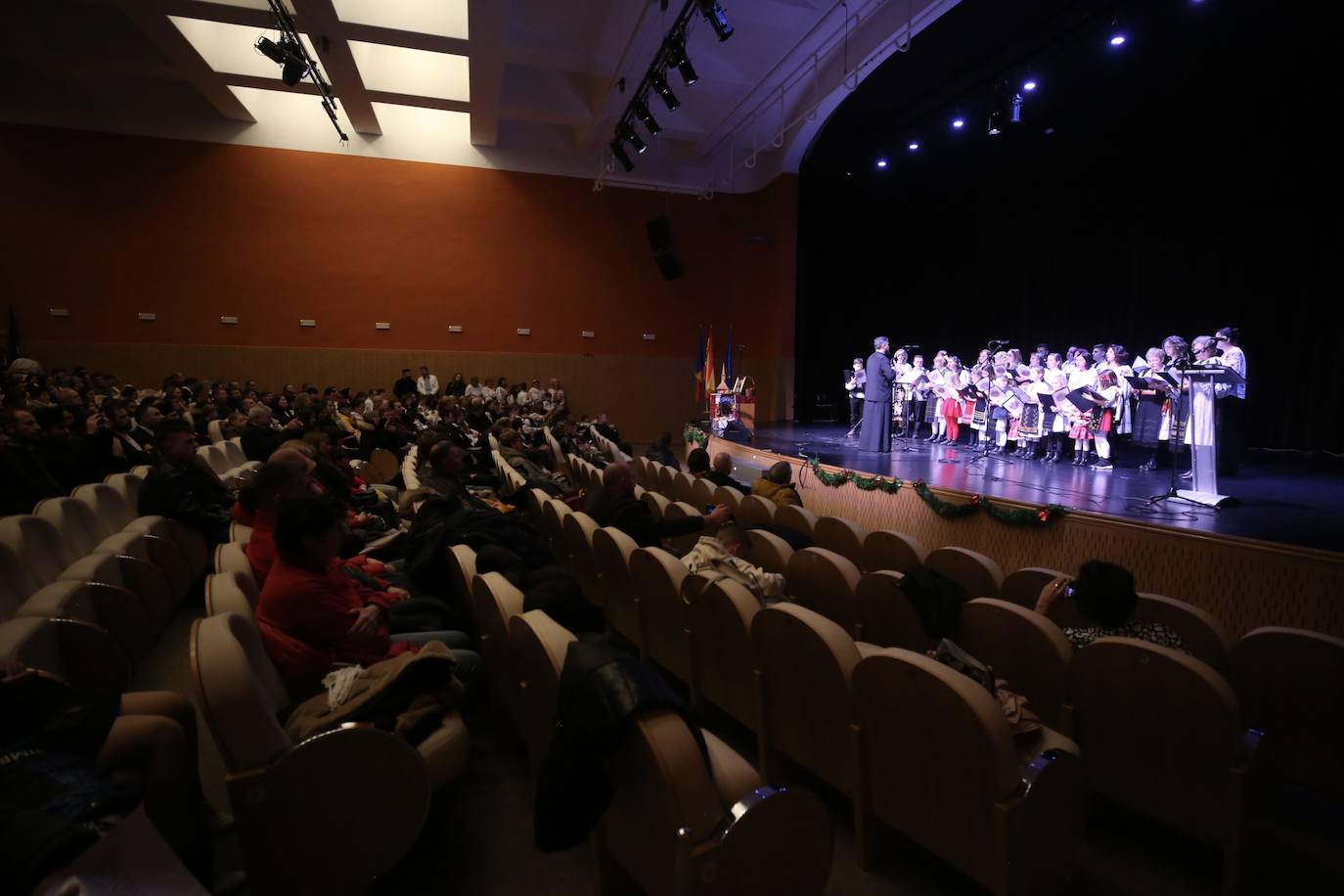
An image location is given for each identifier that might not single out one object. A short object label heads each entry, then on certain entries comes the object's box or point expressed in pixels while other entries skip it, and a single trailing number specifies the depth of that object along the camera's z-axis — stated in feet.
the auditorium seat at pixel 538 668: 5.32
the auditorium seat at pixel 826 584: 9.21
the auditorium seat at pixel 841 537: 12.38
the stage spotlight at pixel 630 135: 34.71
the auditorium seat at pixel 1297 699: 6.66
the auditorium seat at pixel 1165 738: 5.80
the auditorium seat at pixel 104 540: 10.11
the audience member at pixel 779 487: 15.89
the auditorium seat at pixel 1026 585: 9.45
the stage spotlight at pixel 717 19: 22.07
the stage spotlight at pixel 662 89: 28.60
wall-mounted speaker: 42.98
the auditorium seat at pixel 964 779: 5.08
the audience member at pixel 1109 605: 7.18
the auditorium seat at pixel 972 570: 9.99
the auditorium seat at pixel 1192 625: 7.64
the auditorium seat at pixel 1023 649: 6.85
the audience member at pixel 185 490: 12.18
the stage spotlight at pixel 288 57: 28.66
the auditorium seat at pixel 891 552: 11.19
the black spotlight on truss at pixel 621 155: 37.01
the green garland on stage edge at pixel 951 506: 15.23
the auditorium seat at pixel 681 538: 13.24
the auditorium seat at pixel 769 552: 10.73
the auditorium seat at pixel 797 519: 13.76
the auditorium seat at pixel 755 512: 14.56
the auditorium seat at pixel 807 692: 6.35
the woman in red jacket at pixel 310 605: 6.70
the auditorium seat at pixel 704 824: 4.24
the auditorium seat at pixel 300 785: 4.80
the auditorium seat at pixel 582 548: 11.76
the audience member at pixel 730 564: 9.00
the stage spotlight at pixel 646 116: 32.71
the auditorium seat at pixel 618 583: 10.29
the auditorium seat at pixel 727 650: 7.65
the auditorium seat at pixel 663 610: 8.94
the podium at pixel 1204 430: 17.04
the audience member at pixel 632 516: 11.89
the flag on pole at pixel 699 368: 45.96
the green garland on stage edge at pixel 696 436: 35.93
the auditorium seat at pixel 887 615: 8.02
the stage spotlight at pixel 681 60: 25.41
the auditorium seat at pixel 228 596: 6.15
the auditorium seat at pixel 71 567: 8.65
